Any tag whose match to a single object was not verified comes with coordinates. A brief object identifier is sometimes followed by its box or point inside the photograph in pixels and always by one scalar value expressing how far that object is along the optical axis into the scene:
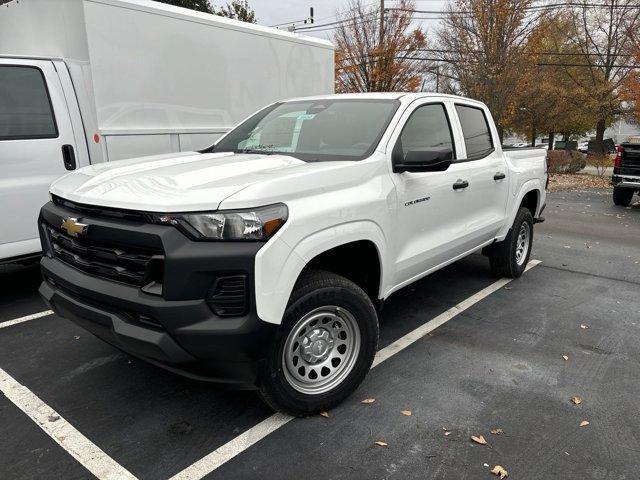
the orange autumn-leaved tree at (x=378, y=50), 22.00
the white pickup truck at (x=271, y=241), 2.43
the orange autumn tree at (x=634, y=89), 23.67
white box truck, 4.51
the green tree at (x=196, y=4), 18.66
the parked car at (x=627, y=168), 11.48
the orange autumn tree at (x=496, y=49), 18.34
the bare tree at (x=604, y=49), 28.08
